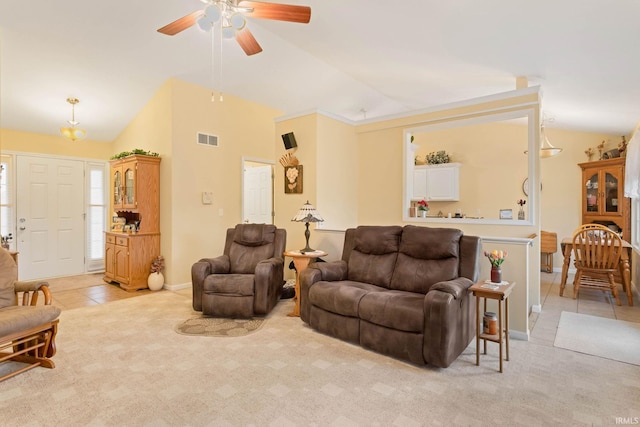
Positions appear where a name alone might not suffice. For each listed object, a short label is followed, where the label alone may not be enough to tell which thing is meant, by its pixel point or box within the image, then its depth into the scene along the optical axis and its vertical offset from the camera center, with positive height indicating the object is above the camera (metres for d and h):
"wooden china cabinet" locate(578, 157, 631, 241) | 5.42 +0.25
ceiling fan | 2.42 +1.51
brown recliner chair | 3.63 -0.79
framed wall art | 4.96 +0.45
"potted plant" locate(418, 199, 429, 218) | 5.03 +0.03
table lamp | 3.98 -0.08
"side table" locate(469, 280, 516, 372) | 2.49 -0.64
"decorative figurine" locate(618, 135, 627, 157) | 5.35 +1.00
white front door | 5.54 -0.14
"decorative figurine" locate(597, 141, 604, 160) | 5.91 +1.10
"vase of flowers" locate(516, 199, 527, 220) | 4.42 -0.06
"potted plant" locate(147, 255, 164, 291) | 4.93 -0.98
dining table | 4.31 -0.75
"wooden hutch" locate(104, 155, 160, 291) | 4.95 -0.24
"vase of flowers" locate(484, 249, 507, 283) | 2.69 -0.43
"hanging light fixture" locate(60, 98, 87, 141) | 4.76 +1.12
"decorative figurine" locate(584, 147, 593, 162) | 6.01 +1.03
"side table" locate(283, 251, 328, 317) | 3.76 -0.59
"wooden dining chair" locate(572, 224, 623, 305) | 4.34 -0.61
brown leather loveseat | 2.53 -0.74
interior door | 6.35 +0.32
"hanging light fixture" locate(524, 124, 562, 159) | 5.11 +0.89
